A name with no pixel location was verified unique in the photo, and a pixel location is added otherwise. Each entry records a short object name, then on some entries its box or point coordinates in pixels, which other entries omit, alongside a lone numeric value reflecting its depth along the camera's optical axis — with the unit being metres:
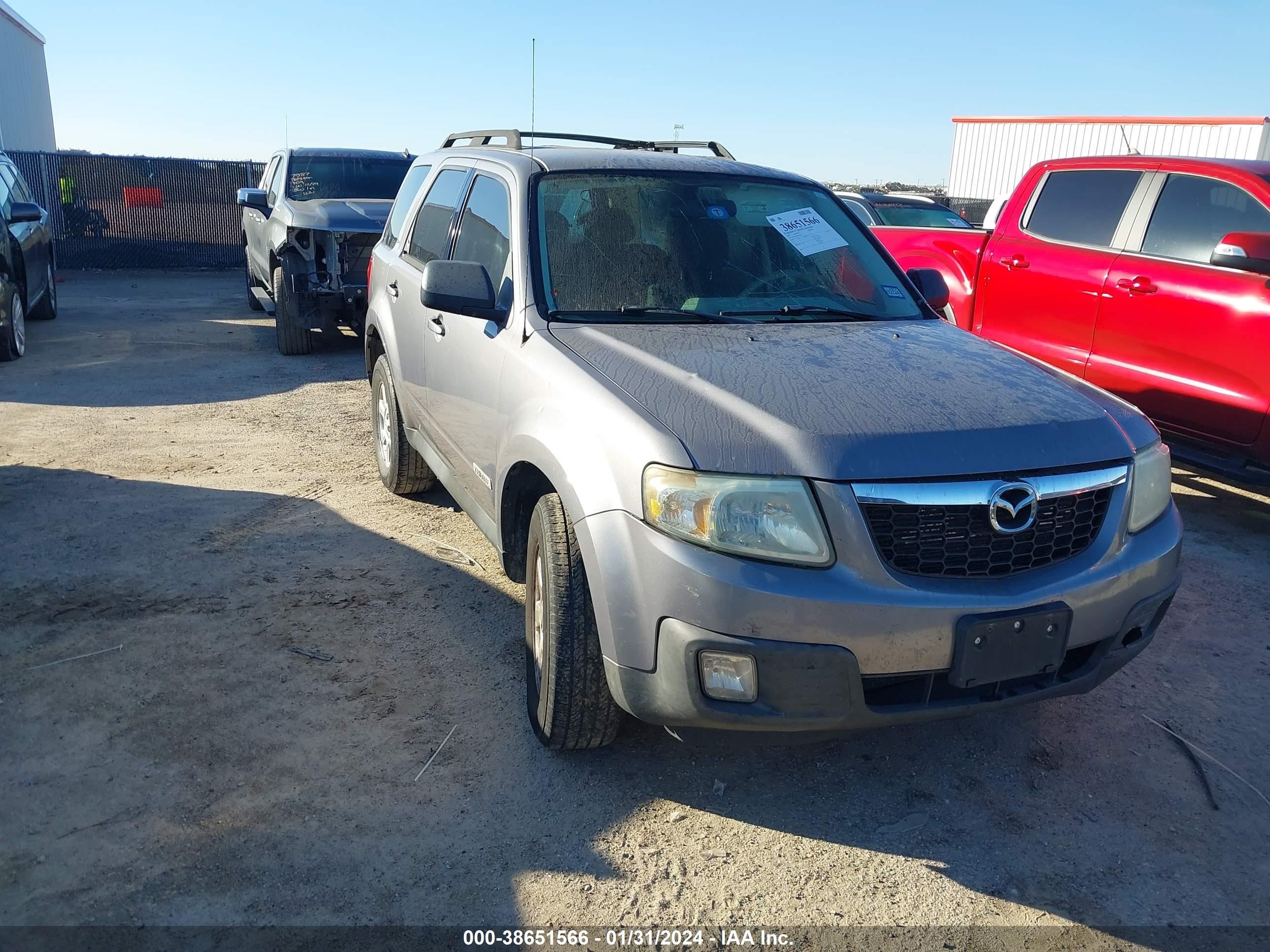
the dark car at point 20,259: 8.67
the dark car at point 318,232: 9.03
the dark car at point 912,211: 12.66
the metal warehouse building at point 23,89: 23.02
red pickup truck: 5.12
